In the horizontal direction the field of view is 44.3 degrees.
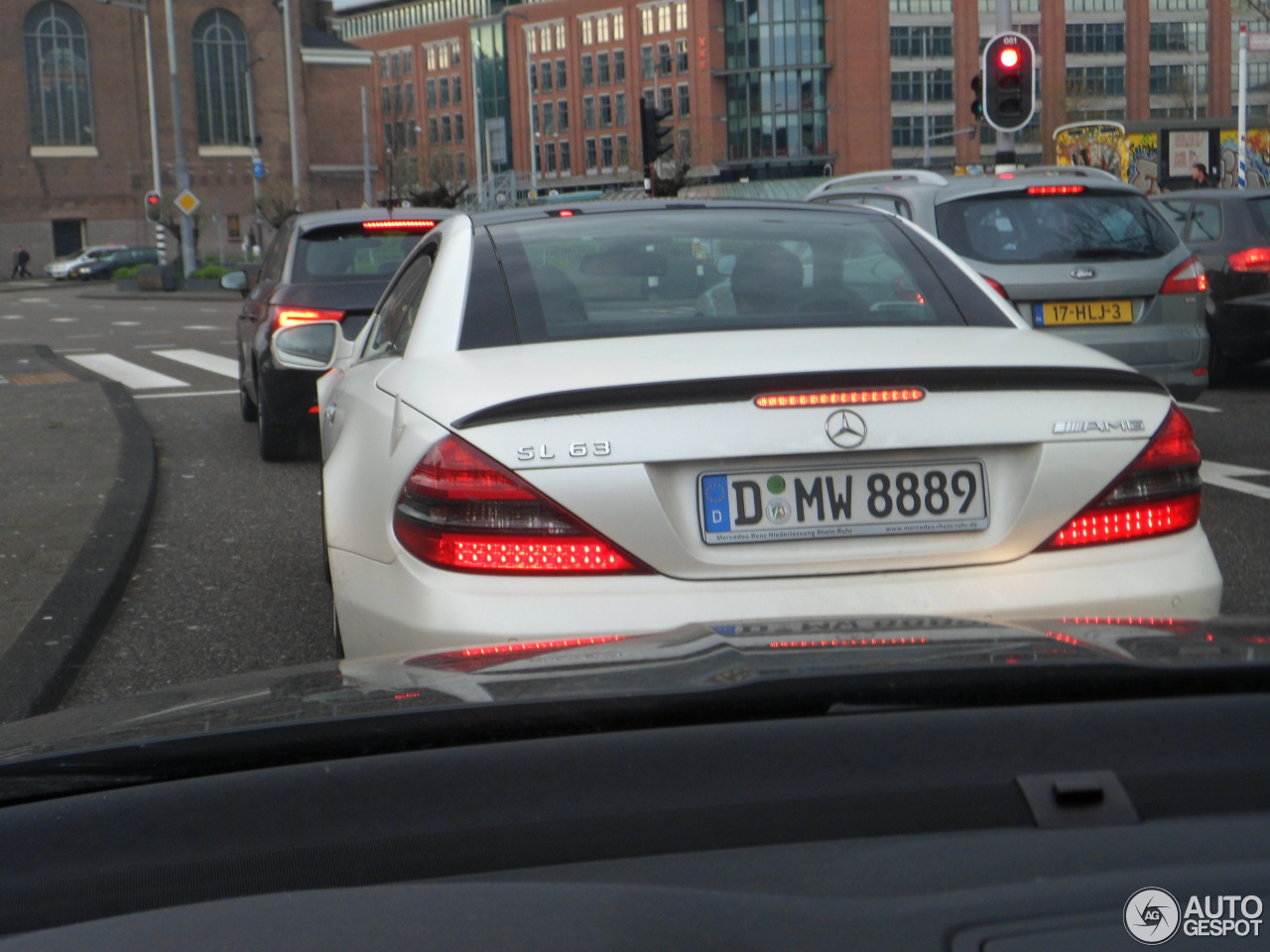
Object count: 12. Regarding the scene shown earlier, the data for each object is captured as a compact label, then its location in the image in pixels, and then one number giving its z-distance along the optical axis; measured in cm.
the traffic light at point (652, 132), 2119
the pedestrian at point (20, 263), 7181
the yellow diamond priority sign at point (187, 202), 4331
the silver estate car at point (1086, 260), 878
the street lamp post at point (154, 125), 4803
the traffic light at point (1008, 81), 1706
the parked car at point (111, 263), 6444
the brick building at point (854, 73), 10112
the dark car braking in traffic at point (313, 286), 938
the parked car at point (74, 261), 6525
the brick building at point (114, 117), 7325
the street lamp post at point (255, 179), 6192
